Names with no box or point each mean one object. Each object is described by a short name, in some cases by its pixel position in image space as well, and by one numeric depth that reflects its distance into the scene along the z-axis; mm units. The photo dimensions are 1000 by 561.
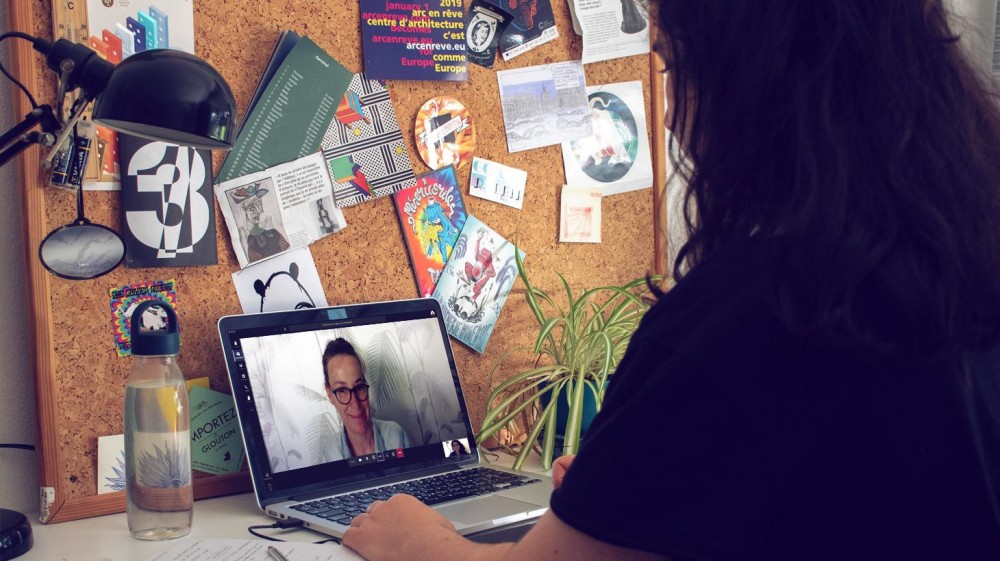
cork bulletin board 975
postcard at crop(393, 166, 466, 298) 1263
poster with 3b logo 1023
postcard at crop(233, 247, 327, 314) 1118
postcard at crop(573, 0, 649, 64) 1434
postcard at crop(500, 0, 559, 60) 1365
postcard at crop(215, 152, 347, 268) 1110
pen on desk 802
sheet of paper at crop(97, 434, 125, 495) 999
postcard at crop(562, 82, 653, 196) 1447
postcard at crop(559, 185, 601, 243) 1430
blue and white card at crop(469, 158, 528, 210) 1334
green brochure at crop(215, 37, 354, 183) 1122
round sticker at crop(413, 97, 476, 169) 1273
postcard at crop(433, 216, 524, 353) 1310
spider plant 1229
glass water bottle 892
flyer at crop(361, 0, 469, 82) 1218
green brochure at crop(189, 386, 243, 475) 1061
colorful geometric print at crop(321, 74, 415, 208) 1197
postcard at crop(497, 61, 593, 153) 1370
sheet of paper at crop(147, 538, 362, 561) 809
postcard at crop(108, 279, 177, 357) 1015
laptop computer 998
